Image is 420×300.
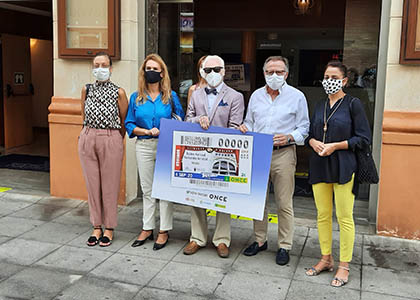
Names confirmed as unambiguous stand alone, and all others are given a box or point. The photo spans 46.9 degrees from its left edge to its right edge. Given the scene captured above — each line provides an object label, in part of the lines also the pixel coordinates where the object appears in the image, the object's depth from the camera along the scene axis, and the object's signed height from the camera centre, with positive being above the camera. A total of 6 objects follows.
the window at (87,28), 6.30 +0.78
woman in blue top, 4.87 -0.28
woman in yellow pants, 4.09 -0.50
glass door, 7.03 +0.72
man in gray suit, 4.63 -0.13
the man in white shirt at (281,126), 4.43 -0.31
